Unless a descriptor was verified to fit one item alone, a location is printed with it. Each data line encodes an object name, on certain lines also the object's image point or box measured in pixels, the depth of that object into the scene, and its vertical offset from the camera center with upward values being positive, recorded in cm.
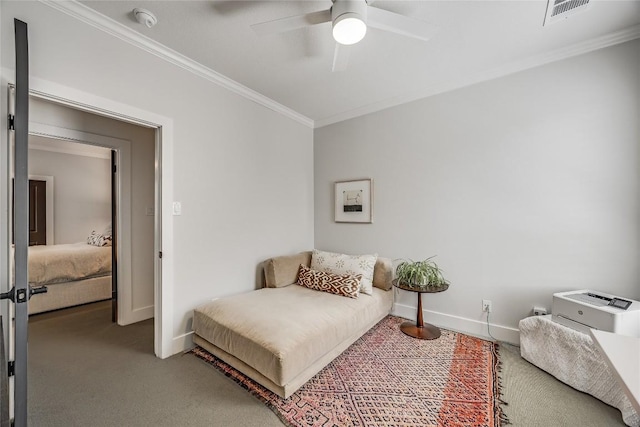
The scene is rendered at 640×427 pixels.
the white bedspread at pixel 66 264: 329 -73
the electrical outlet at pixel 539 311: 227 -86
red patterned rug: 158 -123
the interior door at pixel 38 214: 463 -11
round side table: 248 -119
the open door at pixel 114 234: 297 -29
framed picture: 330 +13
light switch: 229 +1
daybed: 172 -89
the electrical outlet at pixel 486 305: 254 -91
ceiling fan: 154 +115
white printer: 168 -67
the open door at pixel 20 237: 113 -13
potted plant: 255 -64
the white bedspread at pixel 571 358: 163 -103
